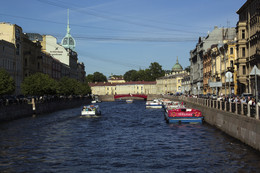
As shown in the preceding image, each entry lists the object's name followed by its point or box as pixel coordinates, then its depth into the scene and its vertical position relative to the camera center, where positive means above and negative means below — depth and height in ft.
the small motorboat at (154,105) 362.53 -5.70
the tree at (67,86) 394.60 +12.55
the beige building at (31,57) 340.39 +36.35
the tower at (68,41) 629.51 +86.01
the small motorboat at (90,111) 224.12 -6.48
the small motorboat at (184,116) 163.53 -6.93
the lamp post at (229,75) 136.03 +7.33
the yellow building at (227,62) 294.66 +27.68
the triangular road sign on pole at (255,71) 85.85 +5.36
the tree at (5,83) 204.23 +7.86
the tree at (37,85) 272.92 +9.29
